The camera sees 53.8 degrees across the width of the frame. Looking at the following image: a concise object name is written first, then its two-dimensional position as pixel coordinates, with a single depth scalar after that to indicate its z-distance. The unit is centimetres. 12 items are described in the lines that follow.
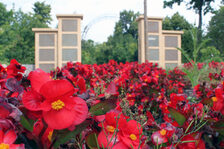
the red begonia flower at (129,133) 44
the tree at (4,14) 2045
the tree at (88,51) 1896
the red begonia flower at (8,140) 35
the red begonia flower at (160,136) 63
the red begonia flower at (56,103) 35
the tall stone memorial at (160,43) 1321
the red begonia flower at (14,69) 72
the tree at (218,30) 1797
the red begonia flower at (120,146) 43
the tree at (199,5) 1719
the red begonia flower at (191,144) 68
